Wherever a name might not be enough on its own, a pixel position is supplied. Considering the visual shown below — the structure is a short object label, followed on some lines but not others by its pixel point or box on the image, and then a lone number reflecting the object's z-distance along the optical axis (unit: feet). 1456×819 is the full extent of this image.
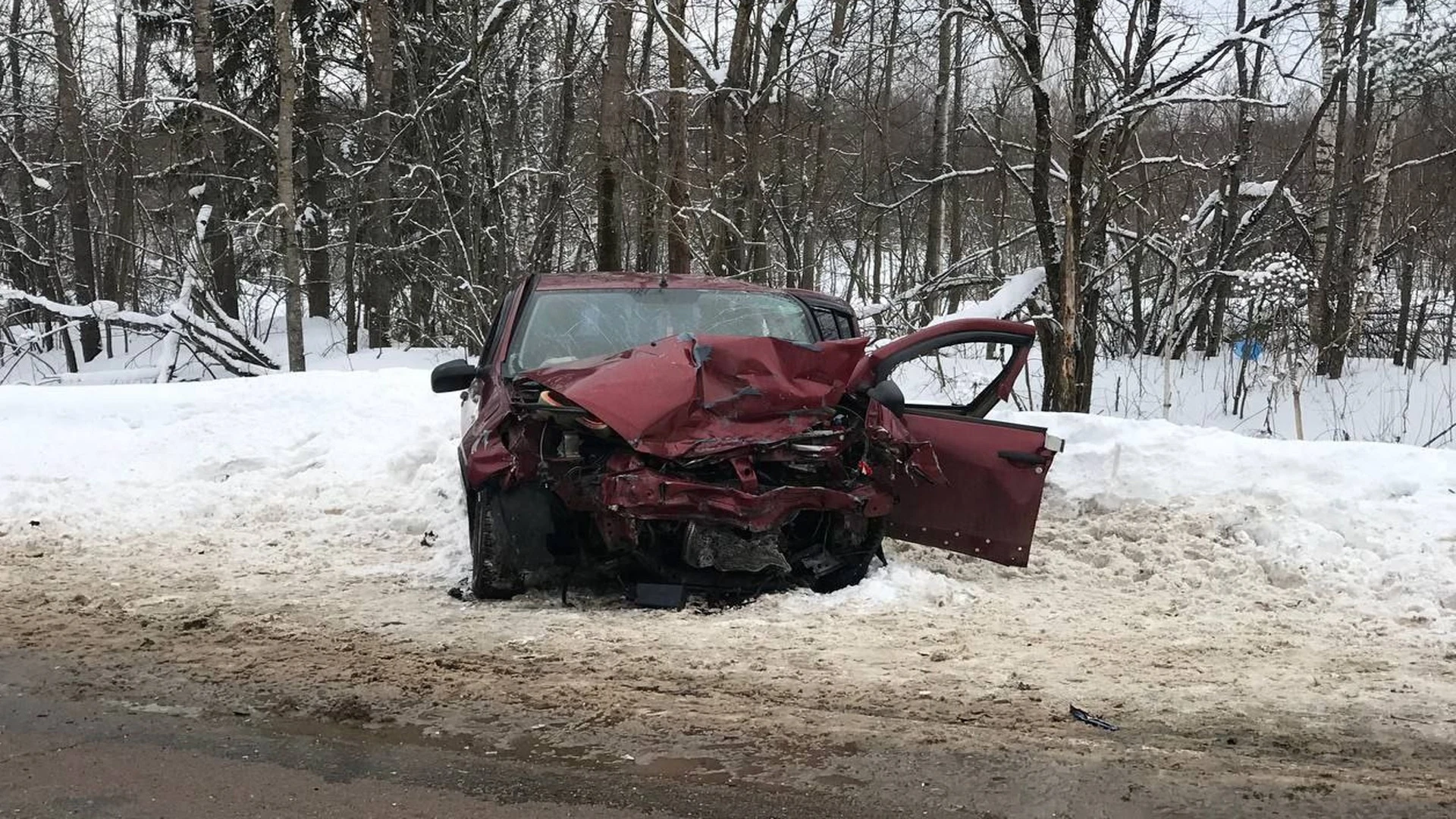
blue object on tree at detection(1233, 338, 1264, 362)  46.75
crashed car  15.93
